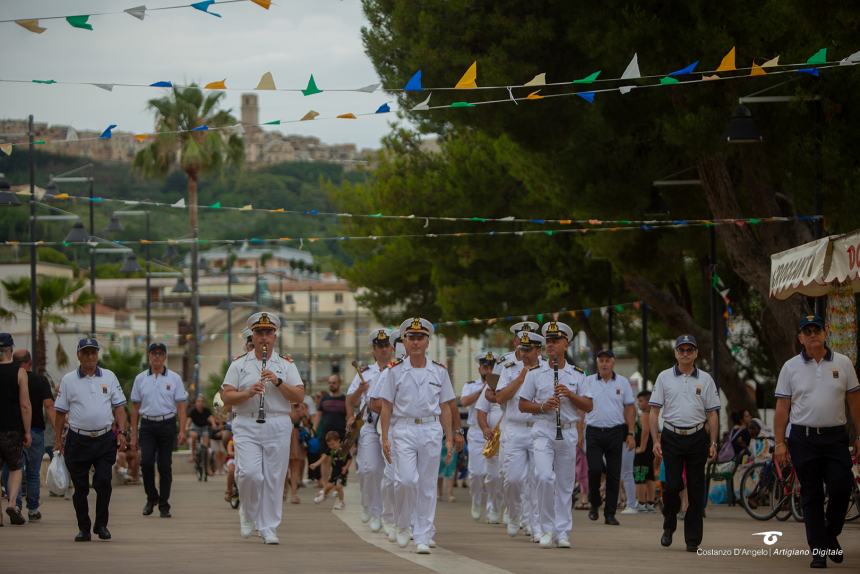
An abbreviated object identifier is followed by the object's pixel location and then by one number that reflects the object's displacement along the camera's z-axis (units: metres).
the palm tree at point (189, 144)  57.69
